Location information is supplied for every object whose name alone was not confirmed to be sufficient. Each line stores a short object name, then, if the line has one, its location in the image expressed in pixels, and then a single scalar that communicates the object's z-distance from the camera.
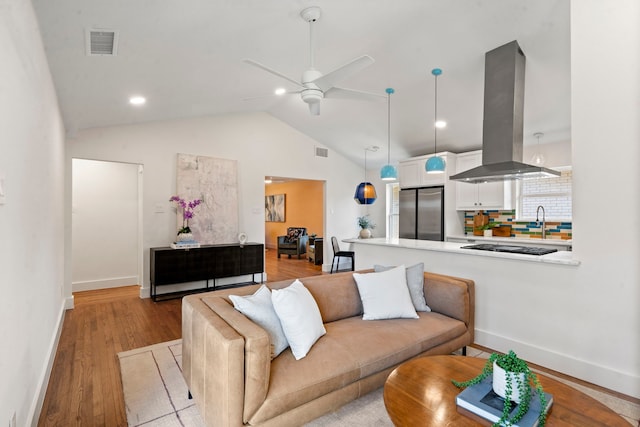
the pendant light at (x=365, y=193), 5.14
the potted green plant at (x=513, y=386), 1.37
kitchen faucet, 5.15
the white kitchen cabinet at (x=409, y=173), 6.35
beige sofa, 1.63
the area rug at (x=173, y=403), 2.04
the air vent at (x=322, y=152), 7.18
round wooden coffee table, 1.41
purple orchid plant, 5.17
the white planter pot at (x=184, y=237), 5.07
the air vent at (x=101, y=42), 2.26
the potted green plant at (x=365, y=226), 5.47
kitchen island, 2.81
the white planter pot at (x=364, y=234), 5.46
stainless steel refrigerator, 6.00
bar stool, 6.79
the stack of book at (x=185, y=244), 5.00
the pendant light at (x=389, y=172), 4.47
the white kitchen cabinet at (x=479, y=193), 5.44
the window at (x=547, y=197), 5.04
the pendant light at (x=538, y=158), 4.74
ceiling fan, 2.55
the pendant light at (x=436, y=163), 3.88
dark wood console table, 4.85
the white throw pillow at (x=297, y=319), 2.03
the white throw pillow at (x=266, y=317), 2.02
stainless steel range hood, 3.41
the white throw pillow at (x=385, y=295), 2.70
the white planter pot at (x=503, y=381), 1.44
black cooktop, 3.18
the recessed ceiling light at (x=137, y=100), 3.67
